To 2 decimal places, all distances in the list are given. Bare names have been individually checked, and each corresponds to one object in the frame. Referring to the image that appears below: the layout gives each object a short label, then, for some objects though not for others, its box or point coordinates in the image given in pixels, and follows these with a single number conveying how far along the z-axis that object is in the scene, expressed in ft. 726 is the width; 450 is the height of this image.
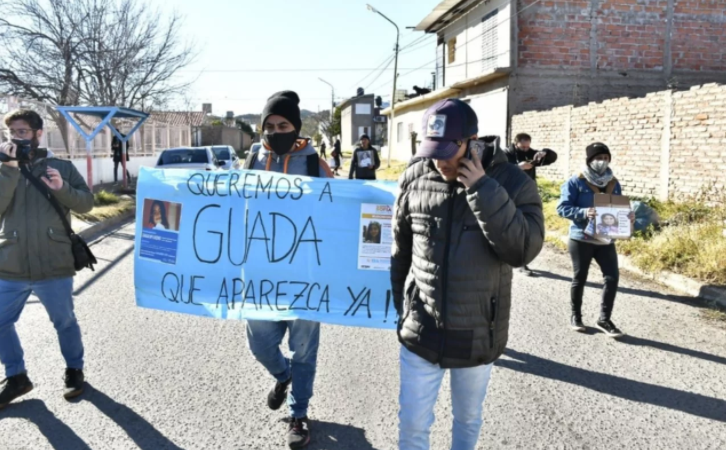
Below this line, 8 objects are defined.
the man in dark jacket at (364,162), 36.83
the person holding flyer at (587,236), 19.06
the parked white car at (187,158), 59.00
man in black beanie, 12.12
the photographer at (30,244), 13.12
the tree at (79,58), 68.64
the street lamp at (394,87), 105.12
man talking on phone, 8.29
